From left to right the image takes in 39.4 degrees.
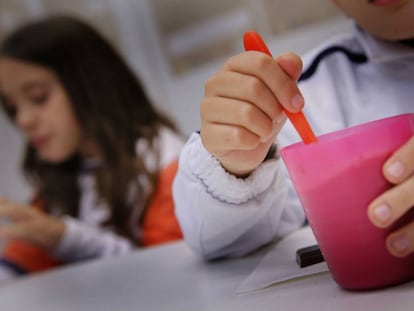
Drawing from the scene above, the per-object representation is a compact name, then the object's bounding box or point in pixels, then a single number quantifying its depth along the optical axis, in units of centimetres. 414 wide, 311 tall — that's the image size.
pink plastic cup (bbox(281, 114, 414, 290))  34
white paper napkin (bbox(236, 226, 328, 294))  45
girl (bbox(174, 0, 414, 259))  39
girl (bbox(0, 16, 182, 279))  121
